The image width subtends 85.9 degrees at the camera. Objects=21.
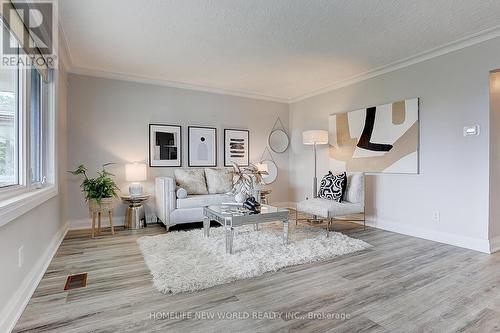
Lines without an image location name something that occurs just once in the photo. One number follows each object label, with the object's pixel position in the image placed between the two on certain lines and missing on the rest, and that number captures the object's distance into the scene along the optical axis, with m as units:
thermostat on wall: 3.04
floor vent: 2.13
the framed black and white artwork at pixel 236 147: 5.21
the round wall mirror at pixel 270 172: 5.64
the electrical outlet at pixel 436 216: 3.40
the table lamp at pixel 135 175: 4.06
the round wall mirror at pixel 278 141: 5.75
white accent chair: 3.59
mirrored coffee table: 2.75
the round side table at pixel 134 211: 3.96
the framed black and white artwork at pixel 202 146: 4.86
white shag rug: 2.25
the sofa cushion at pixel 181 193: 3.96
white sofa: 3.86
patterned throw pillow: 3.93
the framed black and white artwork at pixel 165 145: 4.54
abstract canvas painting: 3.69
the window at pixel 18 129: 1.85
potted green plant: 3.50
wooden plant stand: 3.51
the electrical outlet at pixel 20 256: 1.78
